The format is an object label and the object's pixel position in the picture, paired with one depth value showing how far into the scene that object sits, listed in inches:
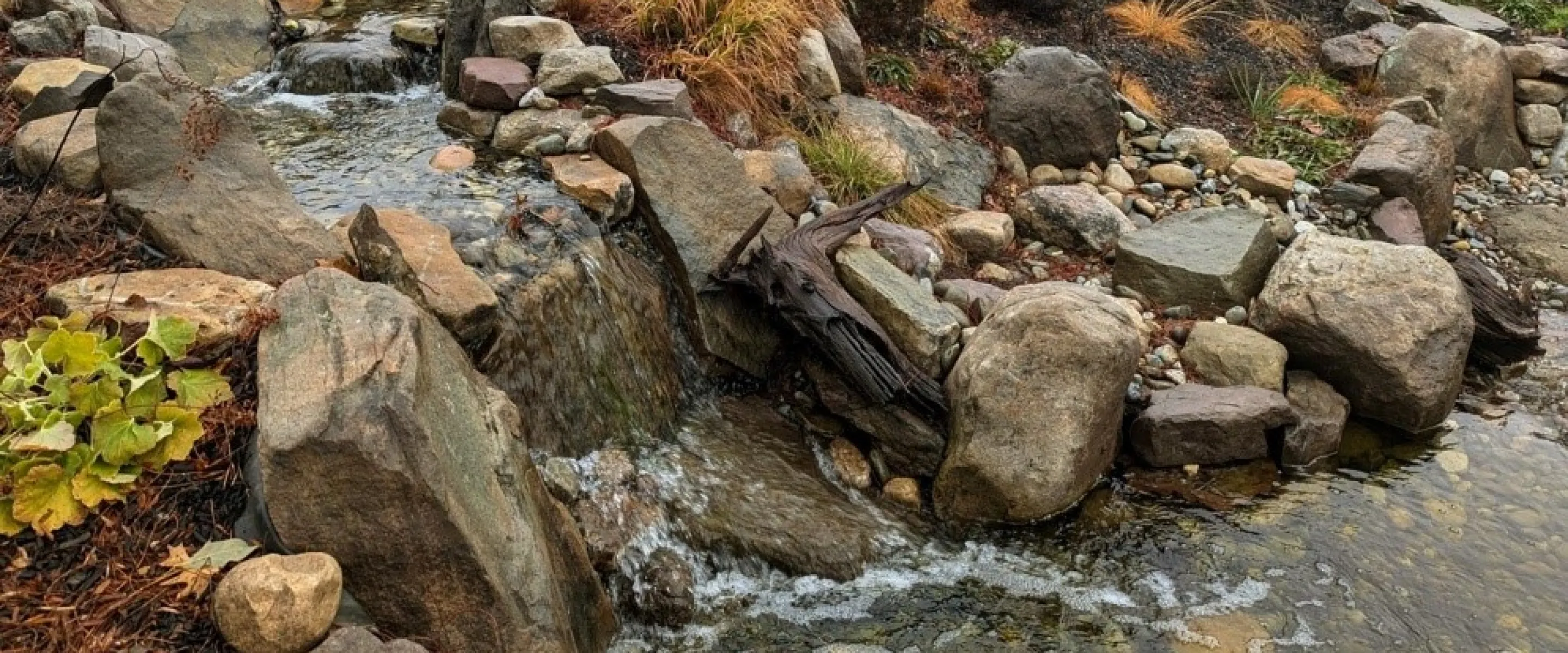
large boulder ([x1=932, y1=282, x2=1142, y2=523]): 195.2
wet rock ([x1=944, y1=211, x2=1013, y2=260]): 275.6
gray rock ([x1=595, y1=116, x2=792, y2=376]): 214.1
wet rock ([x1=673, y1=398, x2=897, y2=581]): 178.7
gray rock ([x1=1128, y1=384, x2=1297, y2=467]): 214.5
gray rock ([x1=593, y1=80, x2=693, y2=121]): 241.6
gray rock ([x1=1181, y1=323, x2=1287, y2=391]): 234.8
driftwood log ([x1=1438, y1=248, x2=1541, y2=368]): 264.2
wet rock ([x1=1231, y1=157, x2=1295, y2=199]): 323.3
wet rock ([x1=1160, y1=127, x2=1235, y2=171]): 334.6
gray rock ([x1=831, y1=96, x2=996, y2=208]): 292.2
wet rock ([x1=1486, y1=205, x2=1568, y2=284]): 327.3
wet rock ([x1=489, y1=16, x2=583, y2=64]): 260.8
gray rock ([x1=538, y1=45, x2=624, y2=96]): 247.0
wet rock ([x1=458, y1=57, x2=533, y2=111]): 241.9
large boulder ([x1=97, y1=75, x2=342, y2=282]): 155.0
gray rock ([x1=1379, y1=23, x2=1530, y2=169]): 381.1
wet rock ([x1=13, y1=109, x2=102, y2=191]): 163.0
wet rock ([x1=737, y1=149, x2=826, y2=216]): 246.4
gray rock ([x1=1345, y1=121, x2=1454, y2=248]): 316.8
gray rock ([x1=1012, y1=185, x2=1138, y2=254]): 289.6
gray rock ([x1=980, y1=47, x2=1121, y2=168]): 319.3
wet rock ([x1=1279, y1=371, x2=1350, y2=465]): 222.8
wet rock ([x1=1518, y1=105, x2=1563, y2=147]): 398.9
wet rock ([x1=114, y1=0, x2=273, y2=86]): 279.7
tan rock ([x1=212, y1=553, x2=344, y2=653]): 106.3
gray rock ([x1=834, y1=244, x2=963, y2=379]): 211.6
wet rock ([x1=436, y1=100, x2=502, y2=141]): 242.4
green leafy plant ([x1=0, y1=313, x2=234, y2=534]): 113.3
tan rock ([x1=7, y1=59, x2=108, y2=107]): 193.0
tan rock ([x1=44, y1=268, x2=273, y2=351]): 133.5
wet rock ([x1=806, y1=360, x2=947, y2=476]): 204.8
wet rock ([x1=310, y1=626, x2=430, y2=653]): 106.7
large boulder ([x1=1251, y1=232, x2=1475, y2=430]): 232.4
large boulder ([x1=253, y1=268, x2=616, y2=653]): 113.3
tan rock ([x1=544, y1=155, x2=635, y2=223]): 210.4
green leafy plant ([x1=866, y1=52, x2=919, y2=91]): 336.8
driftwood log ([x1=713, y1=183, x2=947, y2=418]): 204.5
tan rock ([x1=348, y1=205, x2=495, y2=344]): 155.5
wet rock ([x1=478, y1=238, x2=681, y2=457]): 176.9
